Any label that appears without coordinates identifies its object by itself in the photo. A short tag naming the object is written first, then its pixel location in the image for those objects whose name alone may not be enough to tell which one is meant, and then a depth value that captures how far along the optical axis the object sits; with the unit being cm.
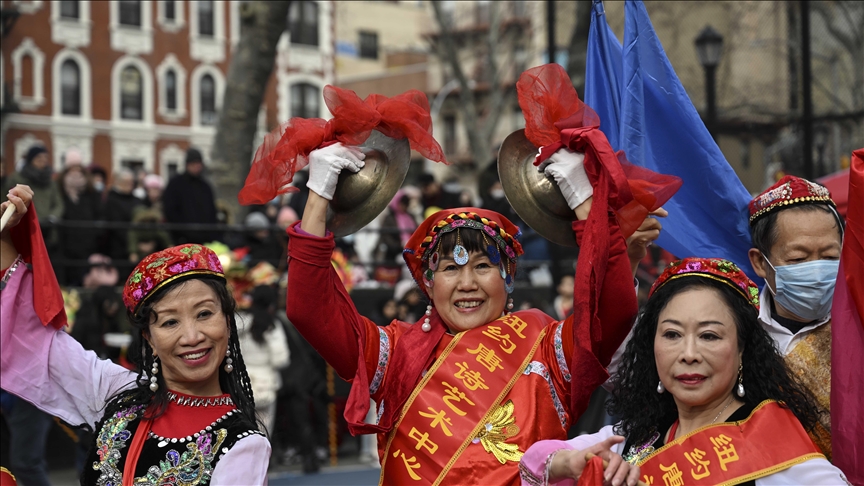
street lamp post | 997
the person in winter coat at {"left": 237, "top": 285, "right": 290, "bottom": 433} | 884
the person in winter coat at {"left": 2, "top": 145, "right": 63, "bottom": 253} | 955
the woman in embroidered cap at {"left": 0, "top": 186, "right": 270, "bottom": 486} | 333
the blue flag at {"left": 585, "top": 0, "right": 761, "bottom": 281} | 434
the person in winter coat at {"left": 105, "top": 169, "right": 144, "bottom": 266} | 1006
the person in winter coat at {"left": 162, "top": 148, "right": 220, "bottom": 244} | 1047
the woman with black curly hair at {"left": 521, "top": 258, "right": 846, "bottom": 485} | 303
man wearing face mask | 370
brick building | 3328
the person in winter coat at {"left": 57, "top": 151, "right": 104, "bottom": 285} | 986
